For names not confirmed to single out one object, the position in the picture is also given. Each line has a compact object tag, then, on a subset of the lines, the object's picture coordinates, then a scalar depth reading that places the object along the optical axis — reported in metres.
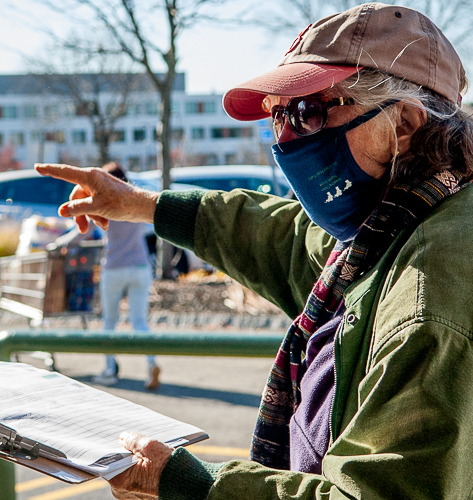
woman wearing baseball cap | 1.05
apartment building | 23.64
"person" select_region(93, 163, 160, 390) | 5.60
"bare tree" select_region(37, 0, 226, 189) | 9.33
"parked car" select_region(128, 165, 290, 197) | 15.20
